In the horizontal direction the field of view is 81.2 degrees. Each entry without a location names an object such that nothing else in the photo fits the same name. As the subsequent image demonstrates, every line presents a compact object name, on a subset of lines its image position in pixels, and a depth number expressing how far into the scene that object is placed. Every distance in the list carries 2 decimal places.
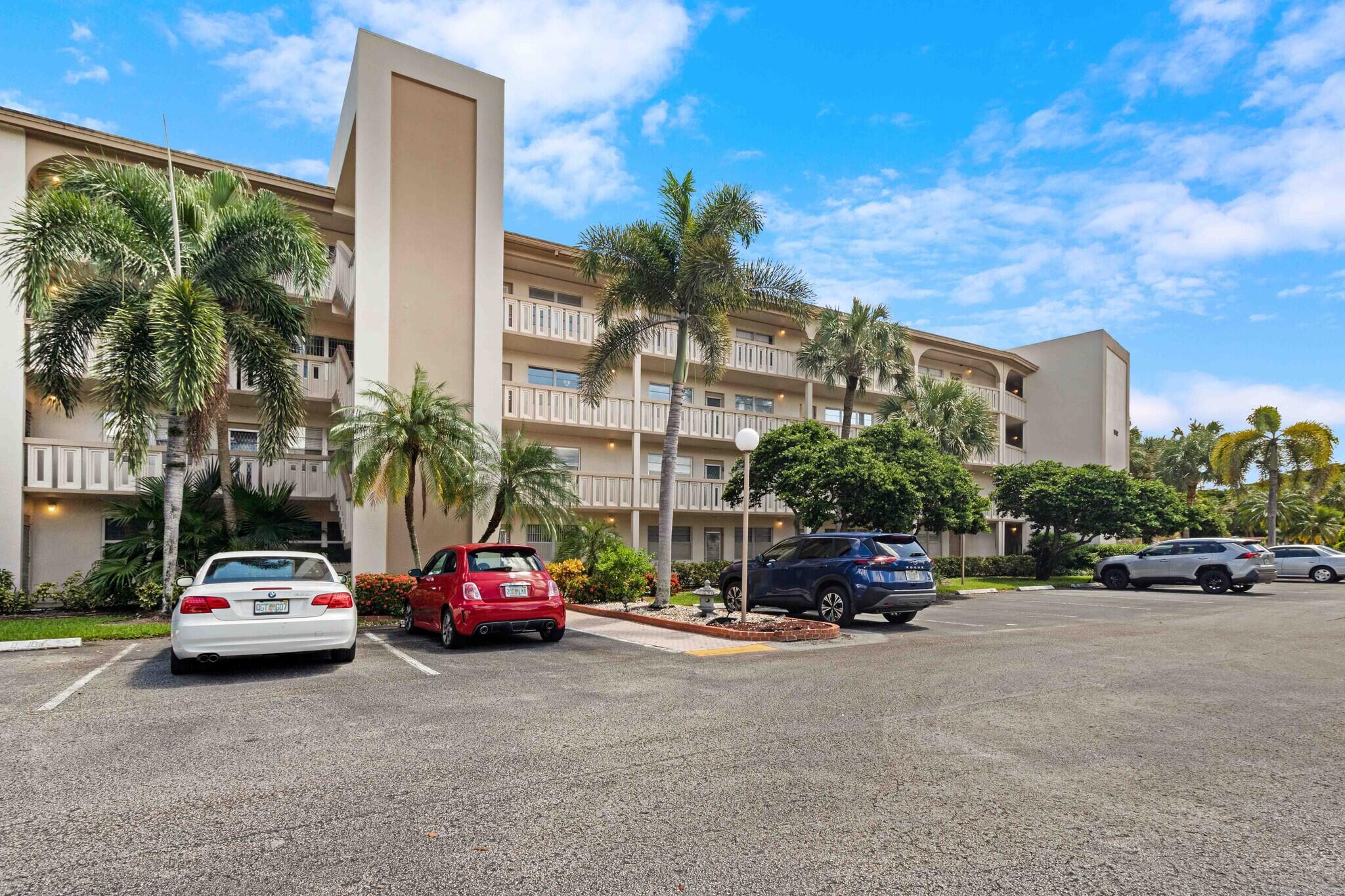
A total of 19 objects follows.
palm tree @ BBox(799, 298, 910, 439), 27.33
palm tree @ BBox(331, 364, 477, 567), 16.27
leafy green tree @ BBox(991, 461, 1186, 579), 30.20
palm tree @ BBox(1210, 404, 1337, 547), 37.34
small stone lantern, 14.57
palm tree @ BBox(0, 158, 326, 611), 13.26
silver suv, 24.86
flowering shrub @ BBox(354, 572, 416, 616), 15.32
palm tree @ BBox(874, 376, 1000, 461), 29.36
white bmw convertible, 8.90
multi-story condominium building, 17.67
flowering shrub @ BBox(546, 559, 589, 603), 17.75
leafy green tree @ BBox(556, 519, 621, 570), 19.50
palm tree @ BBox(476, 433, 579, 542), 18.59
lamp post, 13.49
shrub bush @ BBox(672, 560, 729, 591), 23.94
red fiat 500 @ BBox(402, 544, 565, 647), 11.34
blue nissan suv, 13.84
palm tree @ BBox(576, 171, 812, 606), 16.14
